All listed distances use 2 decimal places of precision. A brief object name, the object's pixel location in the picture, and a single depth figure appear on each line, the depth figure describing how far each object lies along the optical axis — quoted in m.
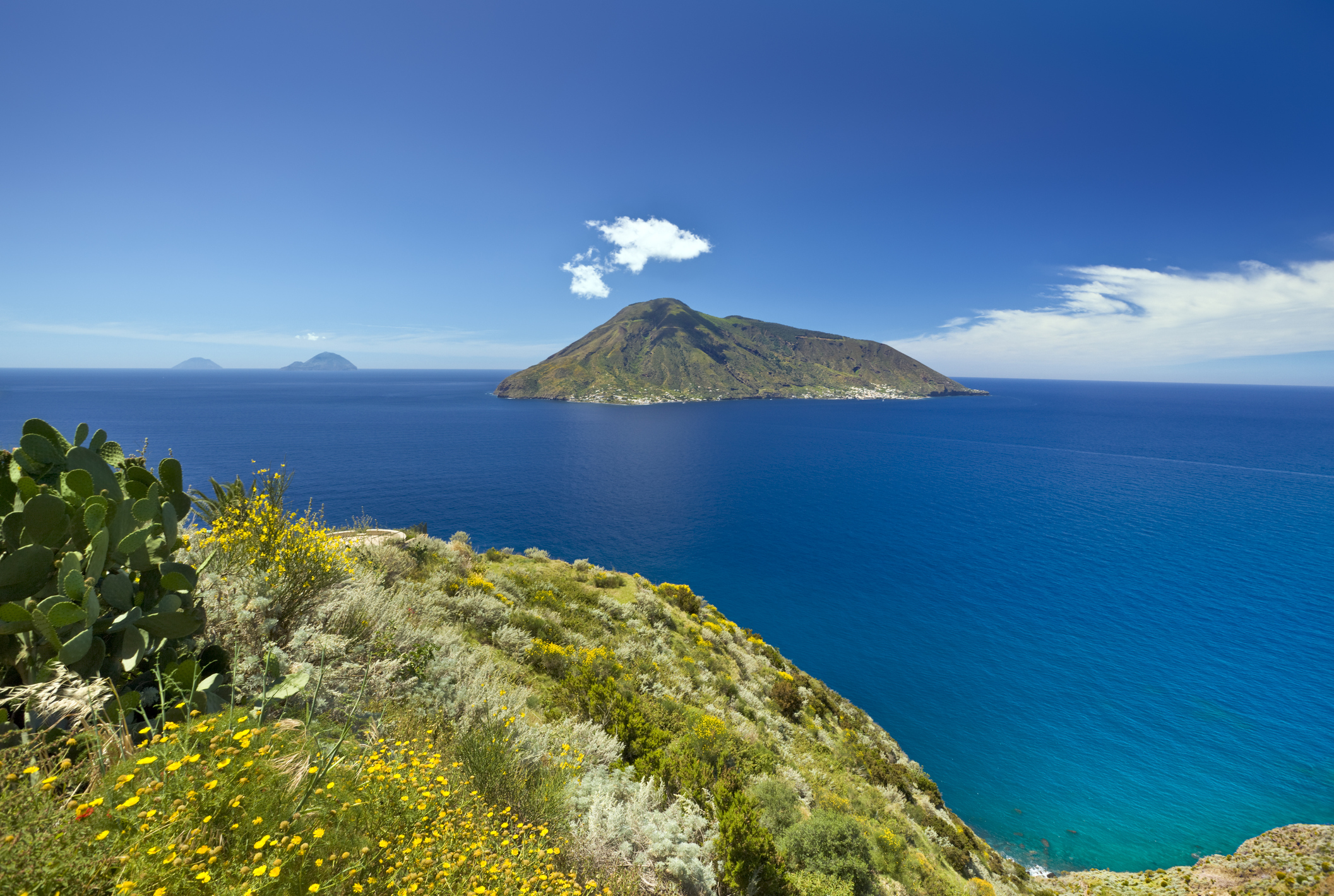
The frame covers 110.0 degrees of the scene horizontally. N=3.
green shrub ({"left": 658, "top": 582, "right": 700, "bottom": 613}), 26.11
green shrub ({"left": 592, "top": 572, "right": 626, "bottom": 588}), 23.89
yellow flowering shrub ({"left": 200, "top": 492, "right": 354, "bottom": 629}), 7.78
